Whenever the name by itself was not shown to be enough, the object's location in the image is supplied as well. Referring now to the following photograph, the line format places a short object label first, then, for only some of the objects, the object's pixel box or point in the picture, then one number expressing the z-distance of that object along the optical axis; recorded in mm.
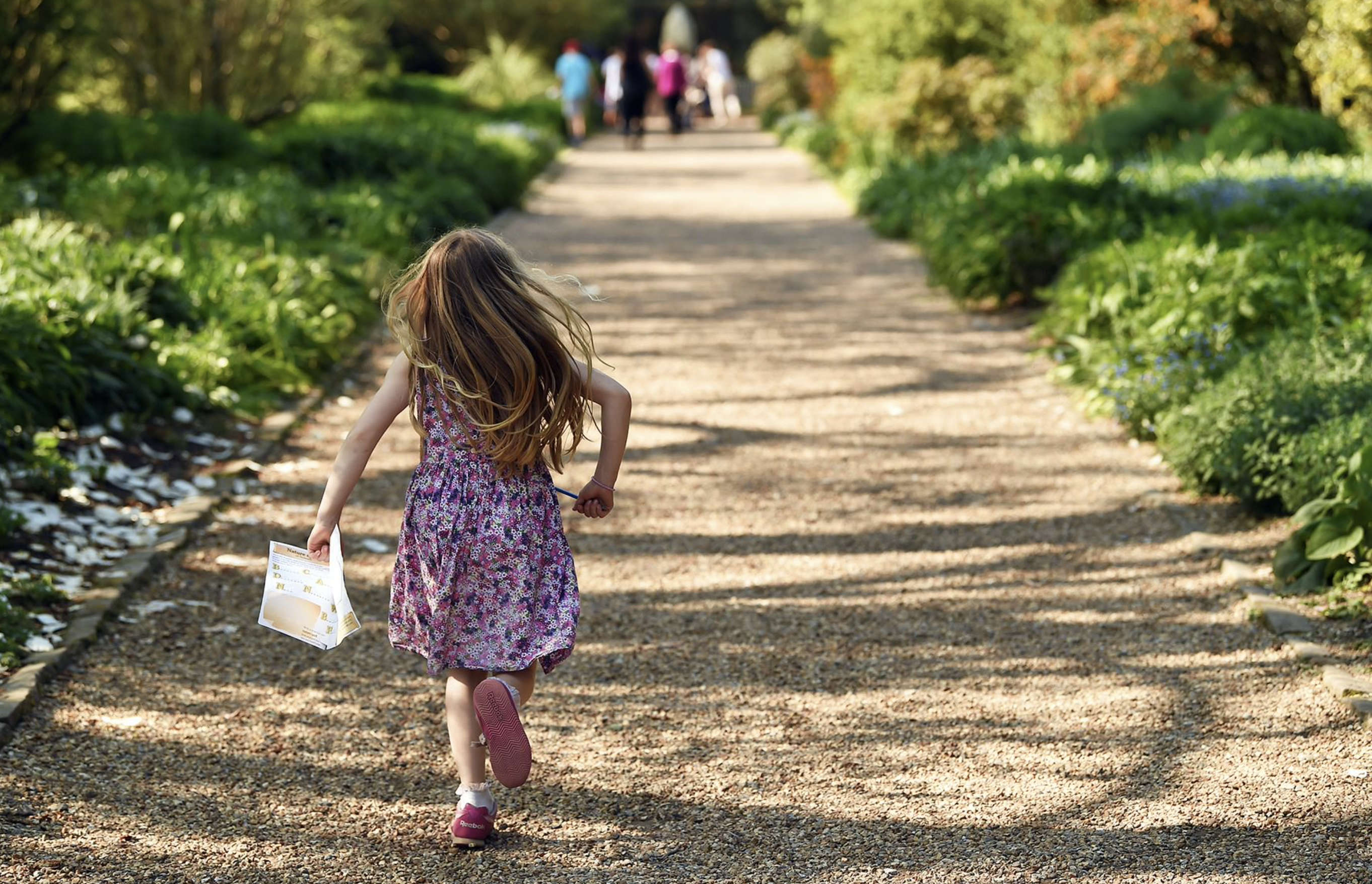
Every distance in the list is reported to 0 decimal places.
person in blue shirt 48844
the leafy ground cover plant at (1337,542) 9031
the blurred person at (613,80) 57719
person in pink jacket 53656
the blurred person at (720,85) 67687
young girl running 6176
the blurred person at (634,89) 48187
